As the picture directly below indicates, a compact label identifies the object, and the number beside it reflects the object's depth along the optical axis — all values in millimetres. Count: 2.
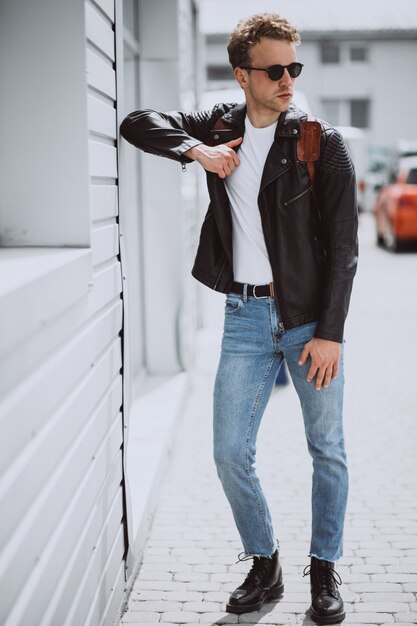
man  3143
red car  17000
